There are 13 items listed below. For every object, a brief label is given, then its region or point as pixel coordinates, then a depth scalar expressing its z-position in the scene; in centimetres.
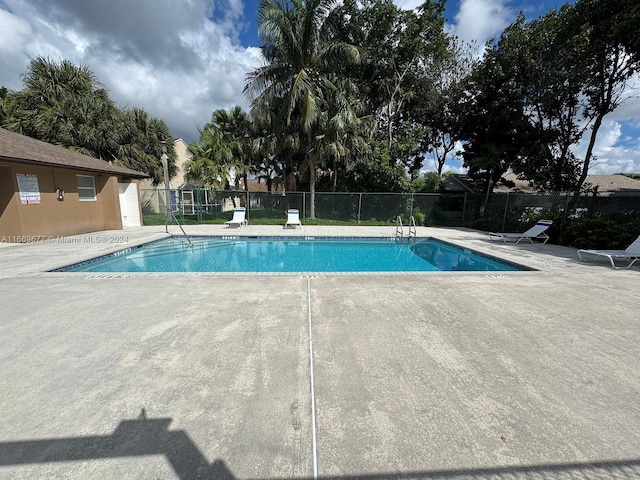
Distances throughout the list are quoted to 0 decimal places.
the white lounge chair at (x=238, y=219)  1320
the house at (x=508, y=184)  2131
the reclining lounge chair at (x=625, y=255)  605
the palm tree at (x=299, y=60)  1194
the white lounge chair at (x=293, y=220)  1286
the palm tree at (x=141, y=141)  1496
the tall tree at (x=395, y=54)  1568
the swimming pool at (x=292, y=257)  726
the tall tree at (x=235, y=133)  1655
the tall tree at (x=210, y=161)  1544
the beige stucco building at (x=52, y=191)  807
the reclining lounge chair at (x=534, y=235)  916
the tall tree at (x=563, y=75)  988
